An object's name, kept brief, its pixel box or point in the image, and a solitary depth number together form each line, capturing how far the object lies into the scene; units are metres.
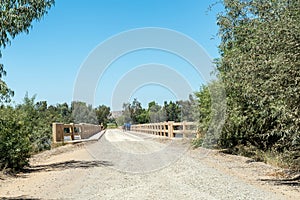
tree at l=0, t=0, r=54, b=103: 8.13
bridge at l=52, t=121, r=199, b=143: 19.34
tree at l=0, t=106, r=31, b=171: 9.76
